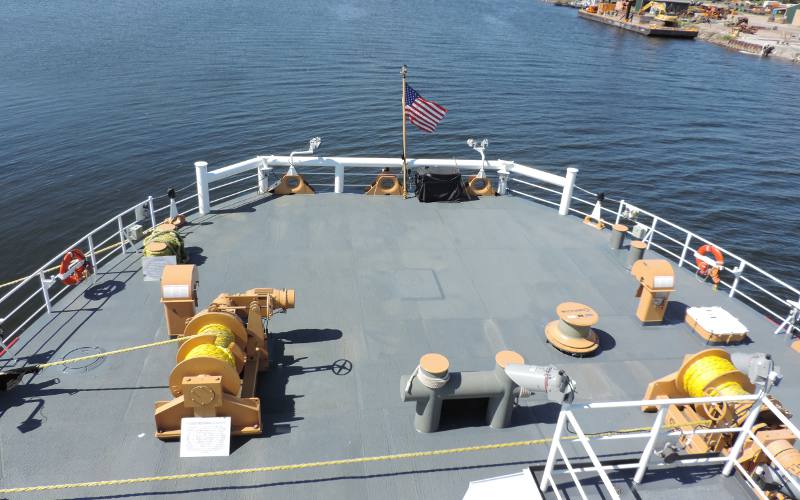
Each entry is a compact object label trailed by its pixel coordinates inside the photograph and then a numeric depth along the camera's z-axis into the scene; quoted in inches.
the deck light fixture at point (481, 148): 597.4
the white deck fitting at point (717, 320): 384.8
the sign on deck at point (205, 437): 273.7
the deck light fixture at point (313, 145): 585.9
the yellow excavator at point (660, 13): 3316.9
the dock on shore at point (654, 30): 3181.6
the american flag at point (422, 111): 565.9
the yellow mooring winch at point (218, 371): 269.0
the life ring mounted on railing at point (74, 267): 405.7
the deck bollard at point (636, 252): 462.3
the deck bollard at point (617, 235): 509.0
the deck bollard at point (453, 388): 273.1
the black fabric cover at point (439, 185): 595.5
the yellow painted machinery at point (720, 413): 239.6
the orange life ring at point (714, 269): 445.7
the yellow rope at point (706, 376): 265.9
